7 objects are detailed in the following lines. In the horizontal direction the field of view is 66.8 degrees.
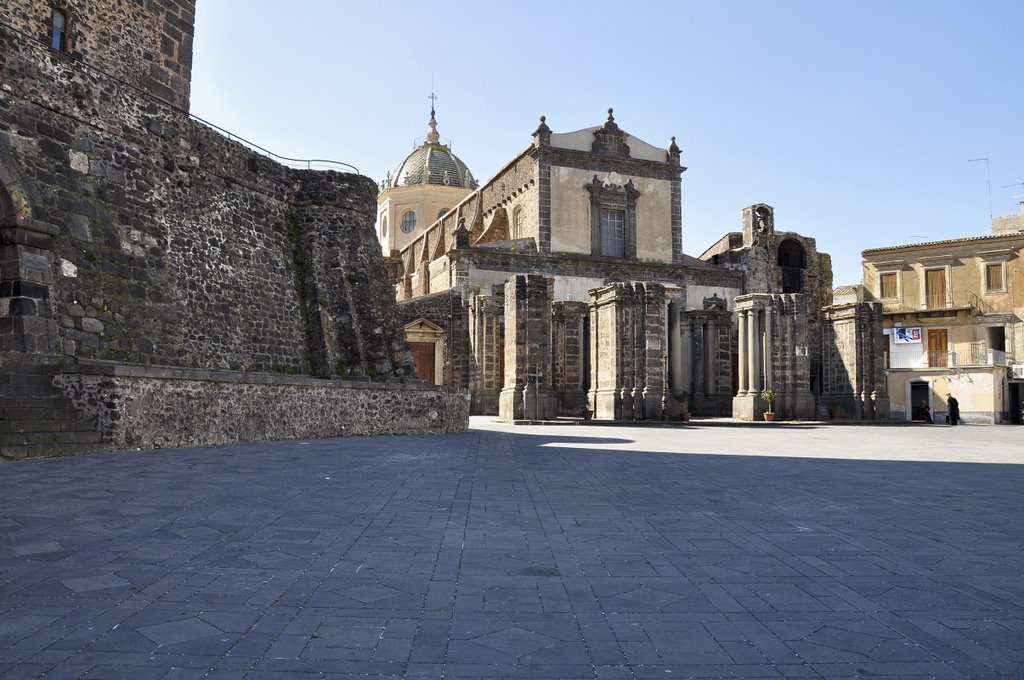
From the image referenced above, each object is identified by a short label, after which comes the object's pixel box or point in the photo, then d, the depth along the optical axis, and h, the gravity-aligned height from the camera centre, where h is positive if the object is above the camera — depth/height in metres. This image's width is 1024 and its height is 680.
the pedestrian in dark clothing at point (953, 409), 29.08 -0.63
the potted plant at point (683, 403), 25.92 -0.47
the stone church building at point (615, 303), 25.02 +3.25
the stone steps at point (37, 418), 9.24 -0.40
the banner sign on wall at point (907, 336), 37.41 +2.72
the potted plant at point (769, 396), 26.81 -0.18
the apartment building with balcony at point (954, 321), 33.66 +3.37
